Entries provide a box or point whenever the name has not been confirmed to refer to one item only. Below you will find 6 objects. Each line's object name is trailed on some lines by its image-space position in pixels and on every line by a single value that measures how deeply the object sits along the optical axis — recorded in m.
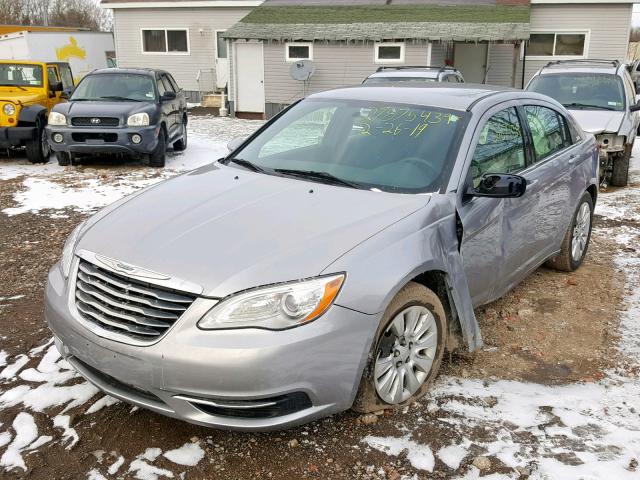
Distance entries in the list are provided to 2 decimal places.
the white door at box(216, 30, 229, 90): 22.59
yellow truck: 10.44
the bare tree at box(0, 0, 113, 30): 54.41
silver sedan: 2.69
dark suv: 10.14
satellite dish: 19.06
